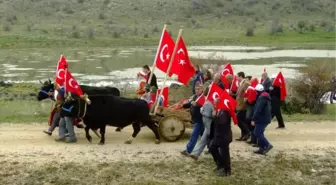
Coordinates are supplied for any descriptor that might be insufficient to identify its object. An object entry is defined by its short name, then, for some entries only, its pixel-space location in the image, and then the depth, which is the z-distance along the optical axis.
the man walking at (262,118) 14.20
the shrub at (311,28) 58.71
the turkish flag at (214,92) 13.27
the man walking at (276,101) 16.94
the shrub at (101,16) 59.33
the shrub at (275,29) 56.03
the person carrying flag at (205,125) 13.55
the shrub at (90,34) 50.90
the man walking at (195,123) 14.14
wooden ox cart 15.40
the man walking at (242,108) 15.41
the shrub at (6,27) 51.76
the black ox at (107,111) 14.72
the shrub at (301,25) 58.66
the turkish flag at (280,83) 16.88
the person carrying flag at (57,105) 15.30
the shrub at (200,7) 64.28
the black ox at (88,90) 16.14
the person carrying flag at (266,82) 16.78
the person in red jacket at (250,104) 15.15
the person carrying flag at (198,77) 16.57
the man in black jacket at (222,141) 12.98
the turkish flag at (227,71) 17.35
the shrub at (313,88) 22.88
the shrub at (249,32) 55.05
